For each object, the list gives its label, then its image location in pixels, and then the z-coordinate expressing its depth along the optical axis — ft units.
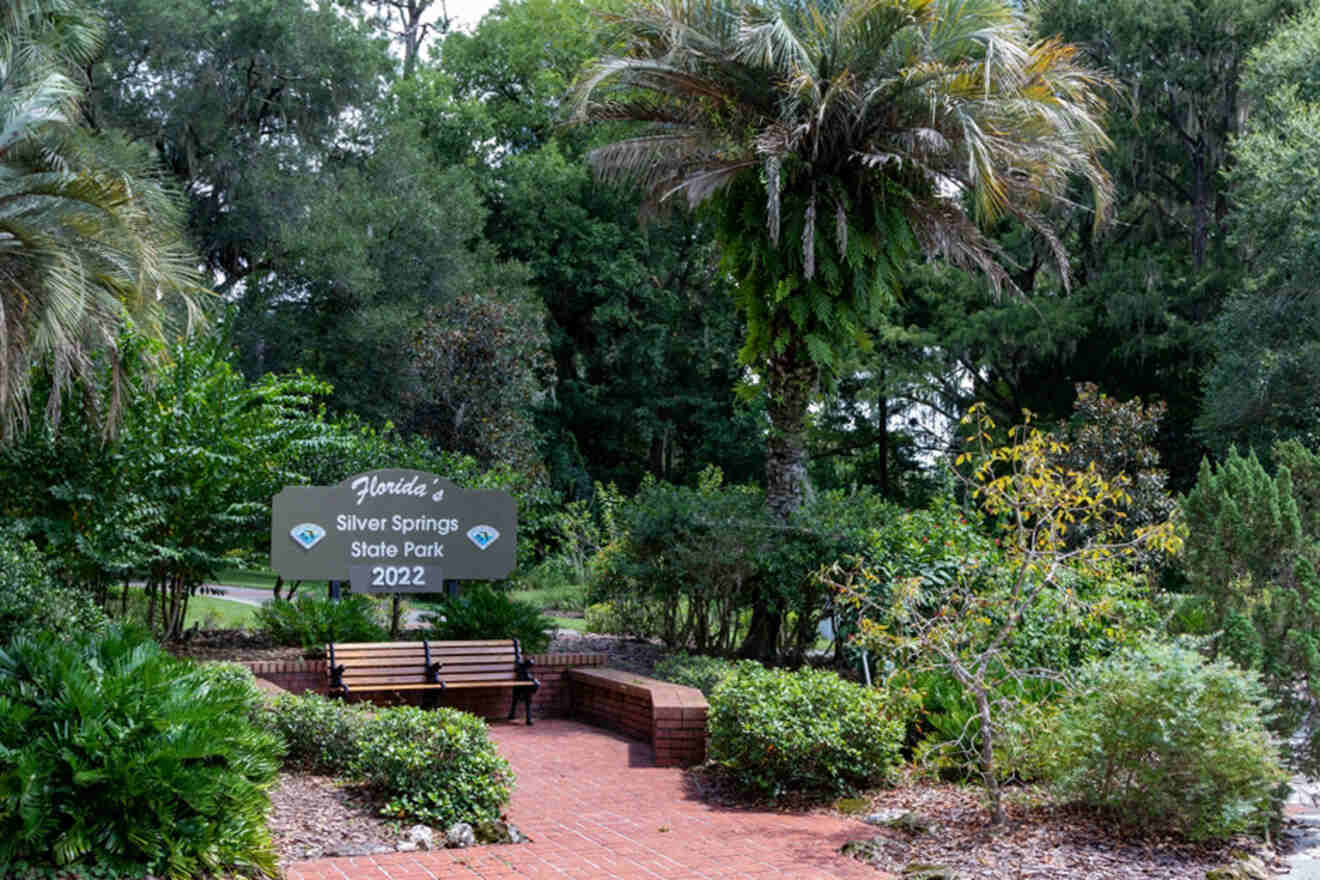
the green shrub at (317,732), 24.71
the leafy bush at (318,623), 37.37
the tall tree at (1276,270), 65.36
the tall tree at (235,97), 82.99
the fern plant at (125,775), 16.38
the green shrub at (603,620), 47.18
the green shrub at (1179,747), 20.68
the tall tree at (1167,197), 83.56
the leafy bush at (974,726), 23.32
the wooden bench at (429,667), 32.35
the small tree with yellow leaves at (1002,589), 22.40
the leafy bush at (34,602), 26.61
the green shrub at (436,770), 21.63
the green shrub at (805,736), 24.94
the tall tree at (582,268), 104.32
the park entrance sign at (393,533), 36.73
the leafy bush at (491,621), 37.29
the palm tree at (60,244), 32.14
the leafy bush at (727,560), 36.37
